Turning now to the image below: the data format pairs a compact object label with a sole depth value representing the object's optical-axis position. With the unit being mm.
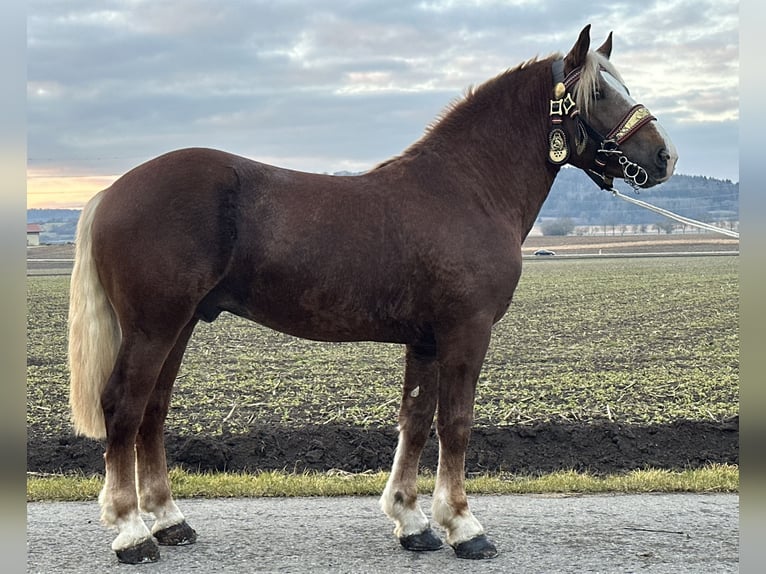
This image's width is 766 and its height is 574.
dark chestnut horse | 4227
